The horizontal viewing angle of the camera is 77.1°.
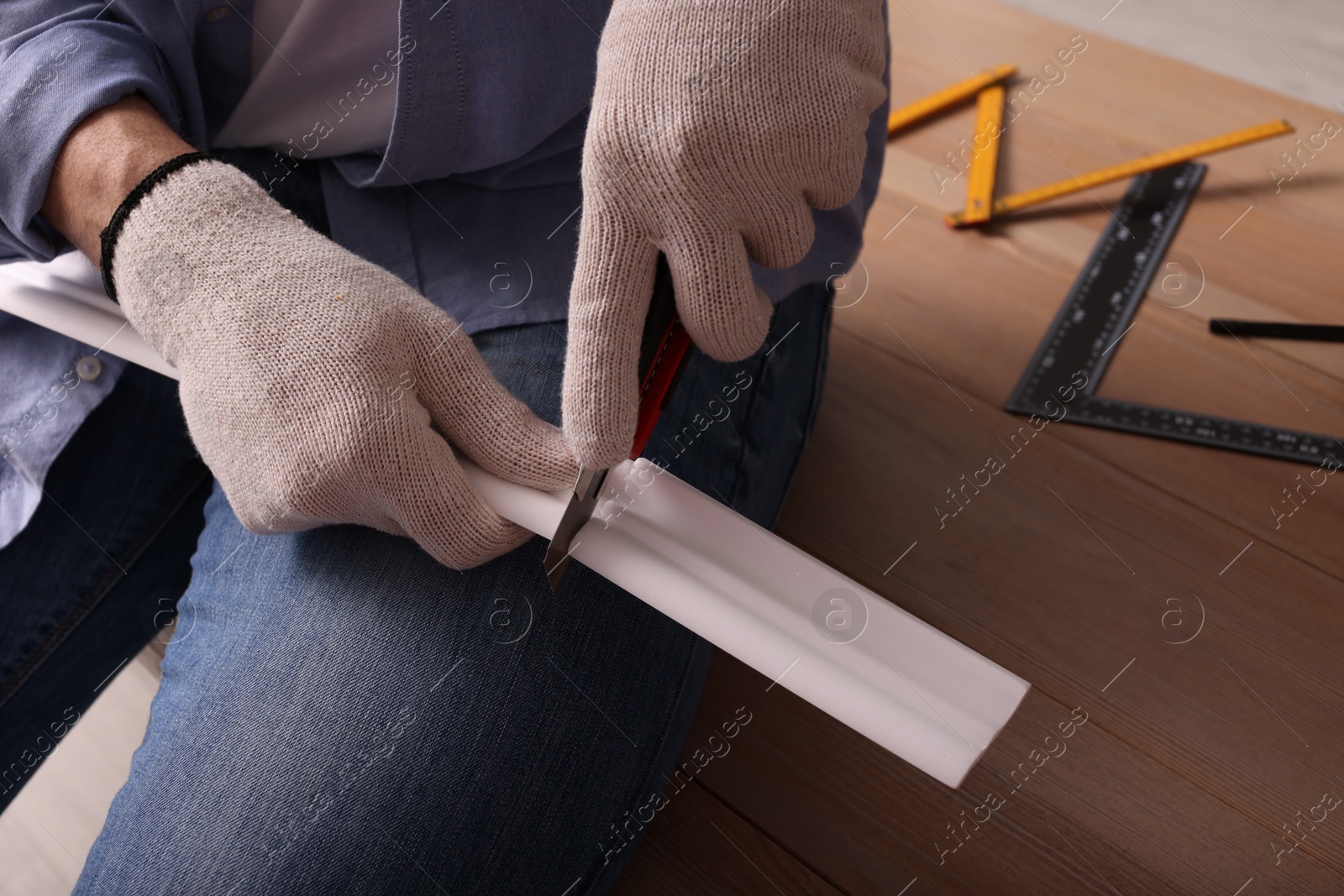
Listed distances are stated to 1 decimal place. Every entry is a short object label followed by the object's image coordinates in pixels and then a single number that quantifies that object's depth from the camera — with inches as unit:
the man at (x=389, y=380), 19.0
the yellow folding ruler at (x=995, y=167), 42.9
